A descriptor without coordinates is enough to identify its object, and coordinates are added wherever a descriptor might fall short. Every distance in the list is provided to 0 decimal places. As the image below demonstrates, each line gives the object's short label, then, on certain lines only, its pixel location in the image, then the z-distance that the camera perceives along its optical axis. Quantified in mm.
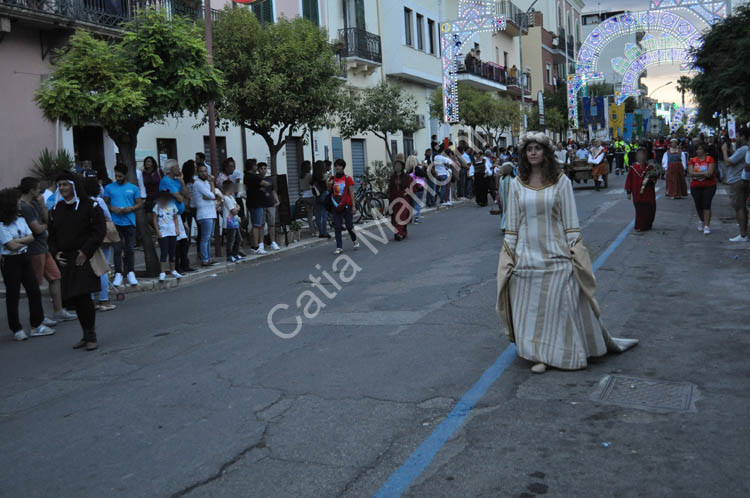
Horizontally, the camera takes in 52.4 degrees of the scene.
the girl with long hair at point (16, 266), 8914
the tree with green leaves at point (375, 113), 24625
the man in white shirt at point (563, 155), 26764
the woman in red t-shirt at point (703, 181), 13344
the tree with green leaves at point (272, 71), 16609
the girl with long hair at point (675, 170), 19234
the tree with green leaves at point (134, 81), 11828
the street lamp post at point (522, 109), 39356
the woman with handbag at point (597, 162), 25688
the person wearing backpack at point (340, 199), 14805
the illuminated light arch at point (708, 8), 22438
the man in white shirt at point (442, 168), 23672
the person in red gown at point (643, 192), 14383
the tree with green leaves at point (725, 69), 18641
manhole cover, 4887
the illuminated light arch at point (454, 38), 28016
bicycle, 20922
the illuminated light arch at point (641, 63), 25183
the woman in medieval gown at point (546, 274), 5684
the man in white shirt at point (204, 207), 13562
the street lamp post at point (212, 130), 14836
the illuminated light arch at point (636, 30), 24625
